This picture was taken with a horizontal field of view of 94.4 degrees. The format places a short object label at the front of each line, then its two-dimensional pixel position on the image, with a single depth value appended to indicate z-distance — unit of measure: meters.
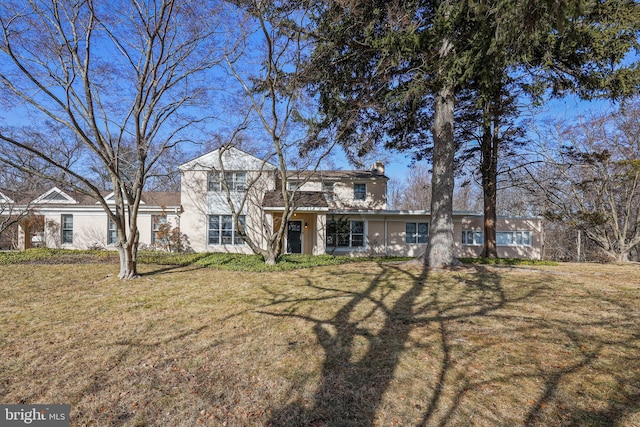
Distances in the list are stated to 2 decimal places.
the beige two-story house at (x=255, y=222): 15.42
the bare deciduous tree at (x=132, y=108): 6.92
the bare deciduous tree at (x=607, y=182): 12.59
